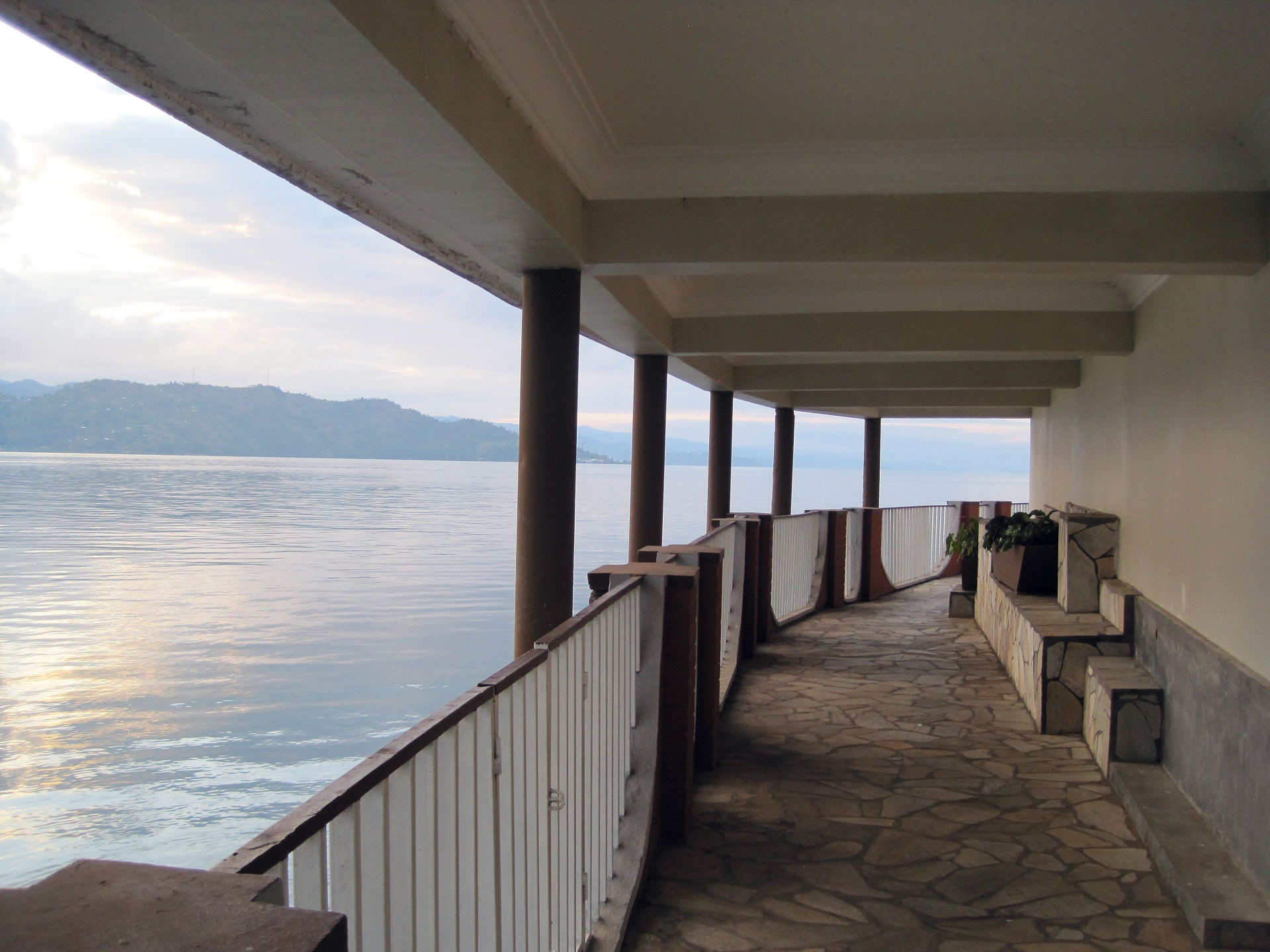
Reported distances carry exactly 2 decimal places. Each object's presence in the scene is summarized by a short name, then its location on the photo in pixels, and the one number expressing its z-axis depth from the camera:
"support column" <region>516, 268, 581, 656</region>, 5.19
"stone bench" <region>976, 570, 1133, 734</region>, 5.96
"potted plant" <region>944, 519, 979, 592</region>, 11.12
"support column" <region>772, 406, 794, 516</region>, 14.16
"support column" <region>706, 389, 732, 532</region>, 12.20
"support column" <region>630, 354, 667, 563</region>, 8.88
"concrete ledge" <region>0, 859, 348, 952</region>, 0.93
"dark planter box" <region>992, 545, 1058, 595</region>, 8.33
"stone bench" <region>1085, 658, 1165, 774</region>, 5.20
